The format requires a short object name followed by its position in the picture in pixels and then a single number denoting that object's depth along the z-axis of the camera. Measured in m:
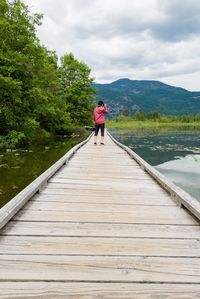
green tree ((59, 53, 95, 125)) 44.91
